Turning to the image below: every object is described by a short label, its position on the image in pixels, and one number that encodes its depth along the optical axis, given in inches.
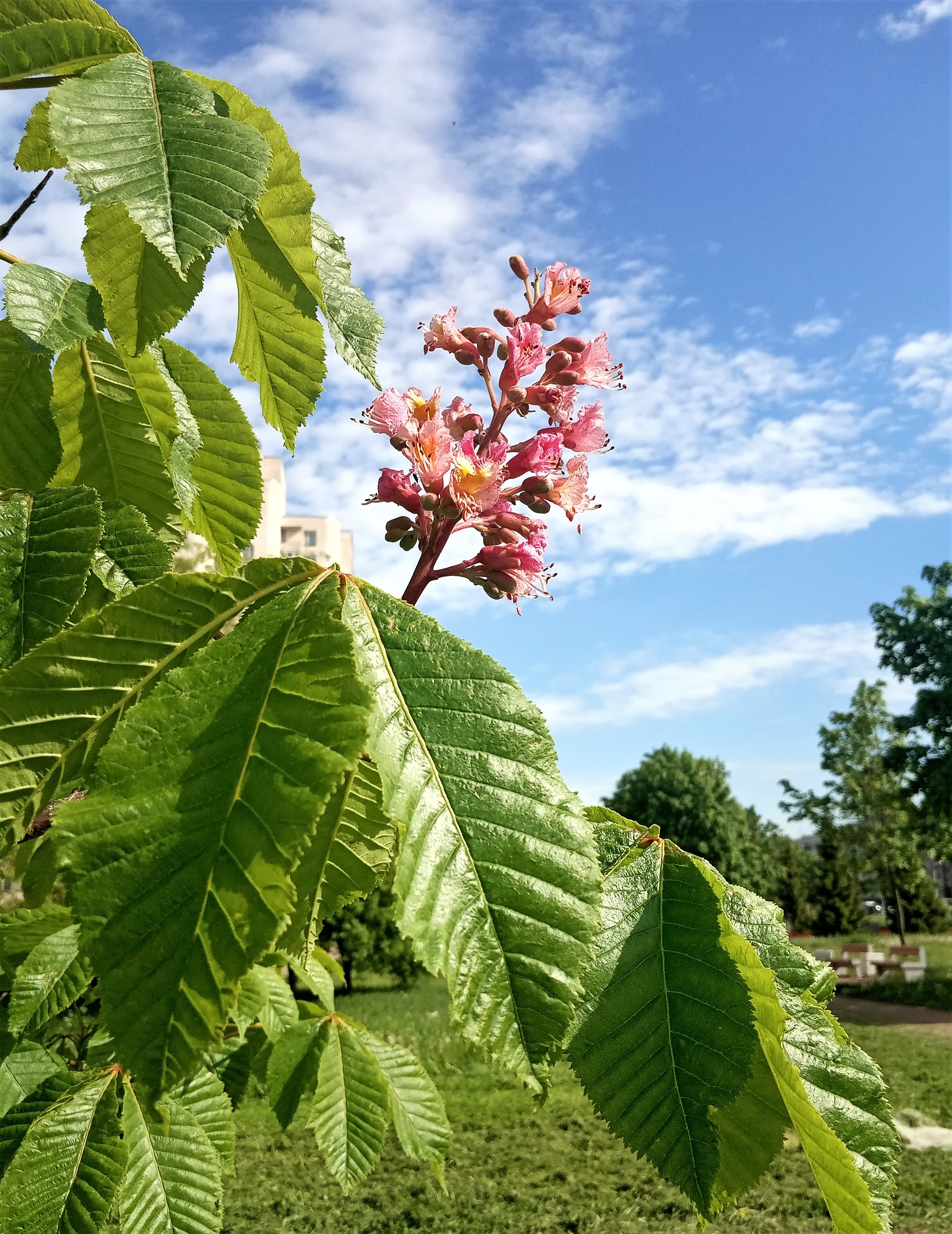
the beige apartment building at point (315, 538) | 1589.6
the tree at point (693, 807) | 805.2
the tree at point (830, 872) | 1115.9
